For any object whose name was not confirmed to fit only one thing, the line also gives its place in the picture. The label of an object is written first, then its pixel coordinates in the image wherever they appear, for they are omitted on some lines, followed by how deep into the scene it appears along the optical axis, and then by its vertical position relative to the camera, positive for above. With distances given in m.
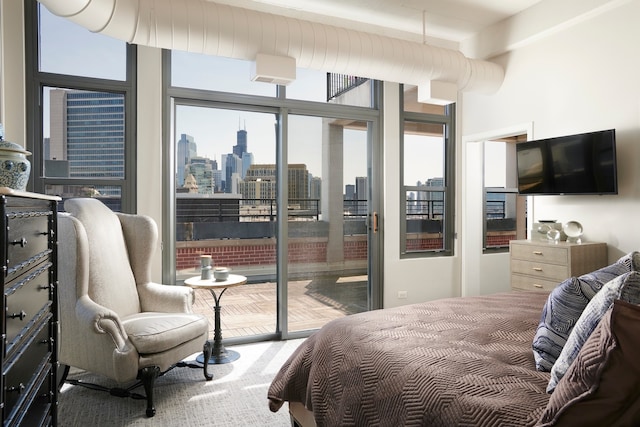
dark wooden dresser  1.35 -0.36
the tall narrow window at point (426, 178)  5.00 +0.41
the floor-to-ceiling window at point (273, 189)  4.00 +0.23
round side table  3.48 -0.89
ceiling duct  2.88 +1.31
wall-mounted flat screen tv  3.51 +0.43
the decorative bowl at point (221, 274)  3.61 -0.51
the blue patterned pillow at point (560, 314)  1.52 -0.37
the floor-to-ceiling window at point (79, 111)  3.40 +0.83
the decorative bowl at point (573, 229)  3.81 -0.14
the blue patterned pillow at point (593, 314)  1.29 -0.31
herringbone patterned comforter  1.31 -0.55
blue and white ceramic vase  1.67 +0.18
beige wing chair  2.63 -0.63
